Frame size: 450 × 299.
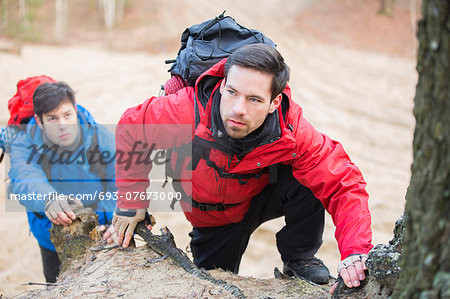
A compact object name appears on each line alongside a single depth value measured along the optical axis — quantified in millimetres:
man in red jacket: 2711
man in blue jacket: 3828
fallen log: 2516
